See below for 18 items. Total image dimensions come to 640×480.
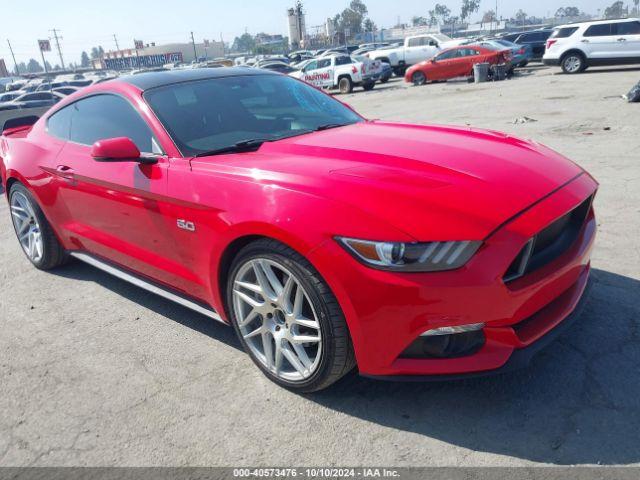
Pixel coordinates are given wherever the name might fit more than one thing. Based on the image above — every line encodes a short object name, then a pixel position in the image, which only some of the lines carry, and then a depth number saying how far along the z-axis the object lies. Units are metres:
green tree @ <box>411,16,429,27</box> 176.70
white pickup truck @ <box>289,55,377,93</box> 23.64
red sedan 22.11
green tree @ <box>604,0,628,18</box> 139.88
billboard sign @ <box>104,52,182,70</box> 91.37
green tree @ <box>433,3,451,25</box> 164.75
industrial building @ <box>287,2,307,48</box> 103.44
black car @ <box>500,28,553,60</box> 26.41
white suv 18.88
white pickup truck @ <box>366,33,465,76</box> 27.83
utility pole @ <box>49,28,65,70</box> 111.01
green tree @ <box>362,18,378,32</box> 137.38
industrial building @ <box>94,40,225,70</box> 93.81
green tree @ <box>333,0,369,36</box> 132.56
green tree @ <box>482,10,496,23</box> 157.52
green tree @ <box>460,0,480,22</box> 152.69
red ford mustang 2.28
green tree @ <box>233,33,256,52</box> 172.88
